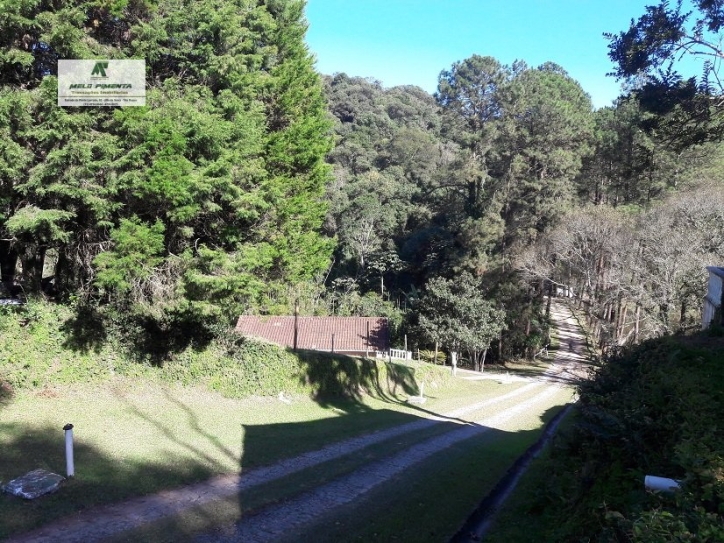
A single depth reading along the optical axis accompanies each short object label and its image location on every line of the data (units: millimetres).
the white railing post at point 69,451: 7656
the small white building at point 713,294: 11648
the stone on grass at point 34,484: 6918
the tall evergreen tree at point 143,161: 11328
